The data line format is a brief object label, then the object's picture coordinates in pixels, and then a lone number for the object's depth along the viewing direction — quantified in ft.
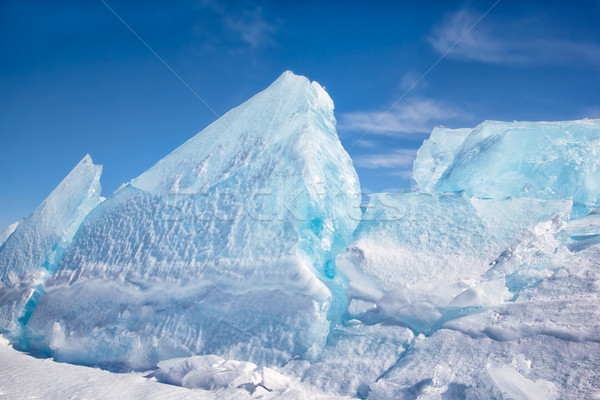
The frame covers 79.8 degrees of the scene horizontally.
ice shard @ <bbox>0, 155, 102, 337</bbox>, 14.31
